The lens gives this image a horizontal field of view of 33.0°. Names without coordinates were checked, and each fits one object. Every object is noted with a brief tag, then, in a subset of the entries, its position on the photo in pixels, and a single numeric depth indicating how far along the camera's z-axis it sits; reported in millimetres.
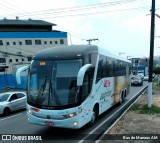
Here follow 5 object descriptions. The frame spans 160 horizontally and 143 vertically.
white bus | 9773
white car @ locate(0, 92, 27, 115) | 16961
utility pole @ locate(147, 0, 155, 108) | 16234
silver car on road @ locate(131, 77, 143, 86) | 45938
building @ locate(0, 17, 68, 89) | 66000
